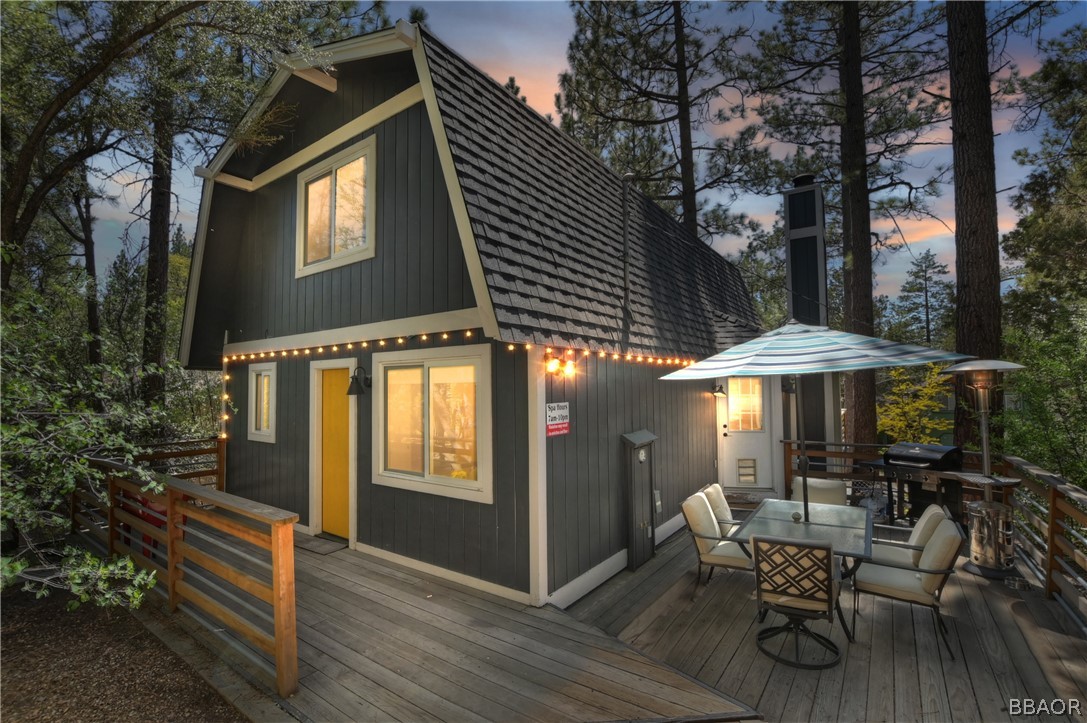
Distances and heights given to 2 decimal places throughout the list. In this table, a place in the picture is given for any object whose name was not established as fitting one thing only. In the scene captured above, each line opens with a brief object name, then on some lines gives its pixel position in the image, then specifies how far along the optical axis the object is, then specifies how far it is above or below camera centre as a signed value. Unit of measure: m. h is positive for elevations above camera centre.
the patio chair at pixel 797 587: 3.04 -1.52
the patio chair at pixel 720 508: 4.62 -1.45
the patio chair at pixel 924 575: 3.12 -1.61
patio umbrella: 3.49 +0.08
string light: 4.17 +0.19
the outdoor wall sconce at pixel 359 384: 5.09 -0.12
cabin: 4.00 +0.45
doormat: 5.14 -1.99
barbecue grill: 5.64 -1.37
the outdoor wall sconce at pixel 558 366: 4.04 +0.04
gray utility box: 4.94 -1.45
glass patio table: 3.49 -1.40
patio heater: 4.38 -1.47
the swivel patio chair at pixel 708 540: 4.12 -1.60
